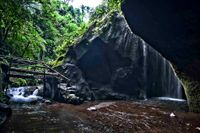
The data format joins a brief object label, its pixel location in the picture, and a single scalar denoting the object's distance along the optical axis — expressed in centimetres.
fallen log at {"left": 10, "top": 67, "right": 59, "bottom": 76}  883
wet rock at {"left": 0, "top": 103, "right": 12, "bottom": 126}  434
